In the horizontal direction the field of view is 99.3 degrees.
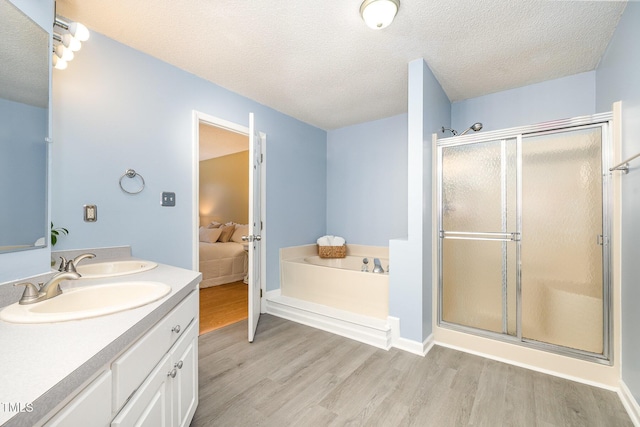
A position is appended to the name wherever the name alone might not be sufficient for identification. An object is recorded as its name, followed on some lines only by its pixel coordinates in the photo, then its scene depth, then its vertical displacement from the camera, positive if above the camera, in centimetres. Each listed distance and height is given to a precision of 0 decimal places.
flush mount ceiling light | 159 +122
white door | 243 -12
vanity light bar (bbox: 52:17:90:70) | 152 +99
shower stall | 188 -16
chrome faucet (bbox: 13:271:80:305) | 94 -27
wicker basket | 370 -51
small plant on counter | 166 -11
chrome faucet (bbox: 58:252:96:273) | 128 -24
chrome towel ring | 203 +30
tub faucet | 288 -57
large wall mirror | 104 +36
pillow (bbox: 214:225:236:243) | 538 -36
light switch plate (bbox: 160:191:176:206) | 226 +13
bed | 419 -74
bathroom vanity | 52 -36
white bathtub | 261 -73
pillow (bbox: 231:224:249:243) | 542 -36
